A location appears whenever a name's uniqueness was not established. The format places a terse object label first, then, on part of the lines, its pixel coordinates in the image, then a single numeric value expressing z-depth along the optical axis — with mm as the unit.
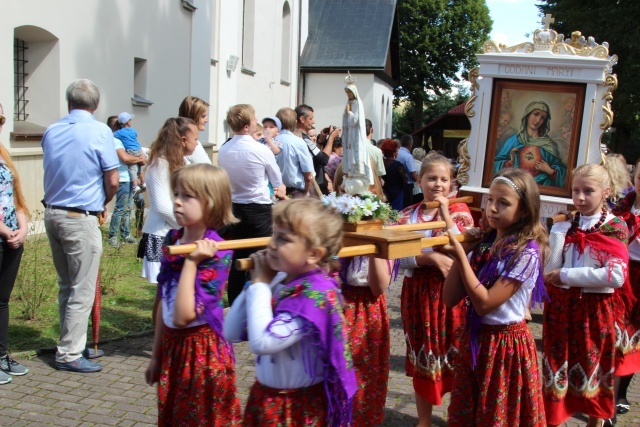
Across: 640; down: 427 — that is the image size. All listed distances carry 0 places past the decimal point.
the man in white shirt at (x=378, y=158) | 9781
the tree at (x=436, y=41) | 50250
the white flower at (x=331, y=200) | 3964
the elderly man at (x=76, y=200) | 5352
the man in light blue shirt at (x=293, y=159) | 8125
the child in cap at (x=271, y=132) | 7965
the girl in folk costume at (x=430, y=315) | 4727
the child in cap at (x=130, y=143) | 11031
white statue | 5261
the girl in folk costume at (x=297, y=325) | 2744
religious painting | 5789
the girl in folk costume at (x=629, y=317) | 5043
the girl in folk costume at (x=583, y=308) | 4523
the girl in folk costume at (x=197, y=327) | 3414
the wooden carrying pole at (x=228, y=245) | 2848
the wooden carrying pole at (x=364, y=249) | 2747
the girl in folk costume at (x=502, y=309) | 3623
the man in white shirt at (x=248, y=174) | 6605
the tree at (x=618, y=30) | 26688
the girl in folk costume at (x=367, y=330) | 4344
